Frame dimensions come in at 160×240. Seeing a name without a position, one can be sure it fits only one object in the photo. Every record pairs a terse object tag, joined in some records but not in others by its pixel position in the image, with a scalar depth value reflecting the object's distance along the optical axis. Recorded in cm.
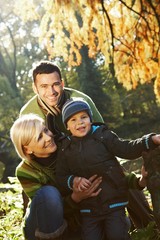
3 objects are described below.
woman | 246
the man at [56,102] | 315
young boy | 249
